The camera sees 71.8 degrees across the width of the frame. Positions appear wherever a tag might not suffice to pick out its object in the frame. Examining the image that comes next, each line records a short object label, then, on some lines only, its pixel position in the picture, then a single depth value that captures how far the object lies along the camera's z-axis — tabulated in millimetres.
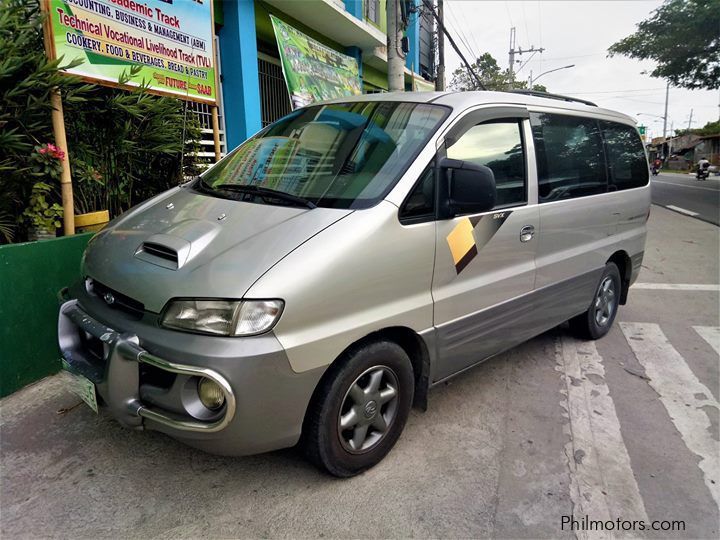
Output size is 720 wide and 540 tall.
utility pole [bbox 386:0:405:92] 8375
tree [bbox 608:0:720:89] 17000
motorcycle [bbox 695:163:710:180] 28609
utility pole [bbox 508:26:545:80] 38156
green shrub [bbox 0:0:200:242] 3252
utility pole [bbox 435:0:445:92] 15688
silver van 1982
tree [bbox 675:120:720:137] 52997
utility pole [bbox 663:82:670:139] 65712
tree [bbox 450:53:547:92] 33625
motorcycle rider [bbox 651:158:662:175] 35828
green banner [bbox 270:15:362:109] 7602
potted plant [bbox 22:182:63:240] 3432
